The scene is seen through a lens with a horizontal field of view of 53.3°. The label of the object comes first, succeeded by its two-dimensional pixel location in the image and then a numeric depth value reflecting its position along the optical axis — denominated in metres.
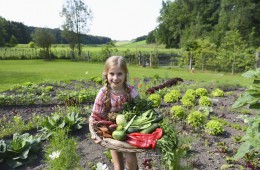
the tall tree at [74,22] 40.78
